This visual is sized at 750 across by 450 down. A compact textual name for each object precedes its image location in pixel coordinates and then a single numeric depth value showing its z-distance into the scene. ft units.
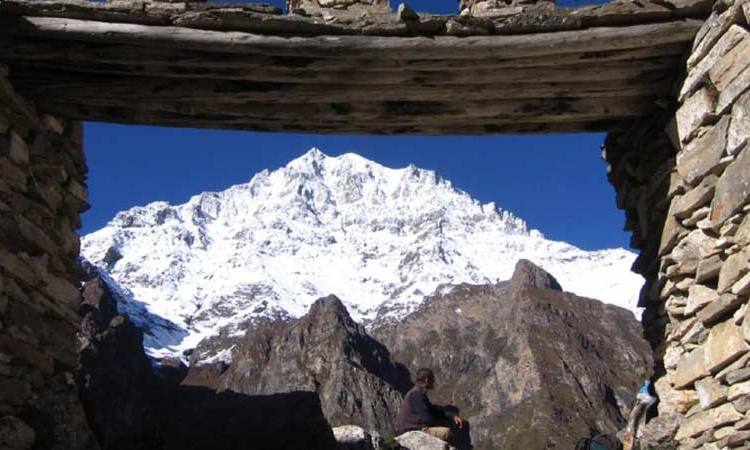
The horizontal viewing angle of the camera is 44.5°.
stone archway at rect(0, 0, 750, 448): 20.45
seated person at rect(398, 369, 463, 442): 26.07
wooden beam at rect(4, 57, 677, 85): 22.93
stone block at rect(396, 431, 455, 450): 26.35
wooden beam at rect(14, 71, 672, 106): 23.56
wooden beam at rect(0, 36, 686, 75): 21.83
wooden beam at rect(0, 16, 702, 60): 21.07
